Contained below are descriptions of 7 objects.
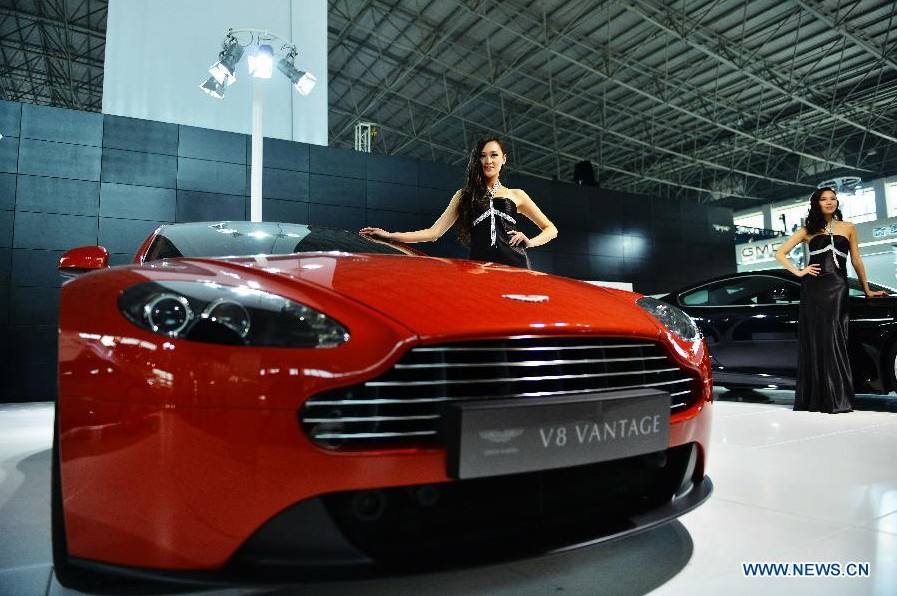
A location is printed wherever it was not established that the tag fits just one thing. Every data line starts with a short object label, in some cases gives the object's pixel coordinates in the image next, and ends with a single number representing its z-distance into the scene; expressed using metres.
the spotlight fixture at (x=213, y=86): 6.16
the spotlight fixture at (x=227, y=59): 5.85
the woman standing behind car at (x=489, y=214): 2.42
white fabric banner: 6.36
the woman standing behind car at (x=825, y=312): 3.50
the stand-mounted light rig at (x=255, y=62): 5.85
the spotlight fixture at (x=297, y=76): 6.28
